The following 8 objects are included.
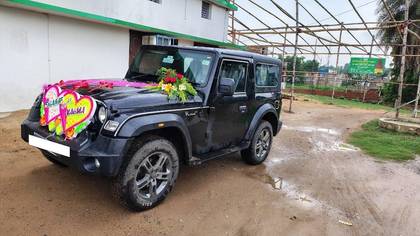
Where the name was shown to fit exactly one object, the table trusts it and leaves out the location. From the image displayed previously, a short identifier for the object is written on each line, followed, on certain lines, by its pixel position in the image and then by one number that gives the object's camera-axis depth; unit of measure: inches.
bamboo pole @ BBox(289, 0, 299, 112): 461.6
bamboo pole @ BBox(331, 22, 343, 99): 800.9
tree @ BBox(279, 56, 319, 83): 1354.5
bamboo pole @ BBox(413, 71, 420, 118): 394.7
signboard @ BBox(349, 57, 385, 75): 741.3
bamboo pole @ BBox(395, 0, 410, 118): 412.8
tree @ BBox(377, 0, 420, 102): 719.1
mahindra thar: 118.4
